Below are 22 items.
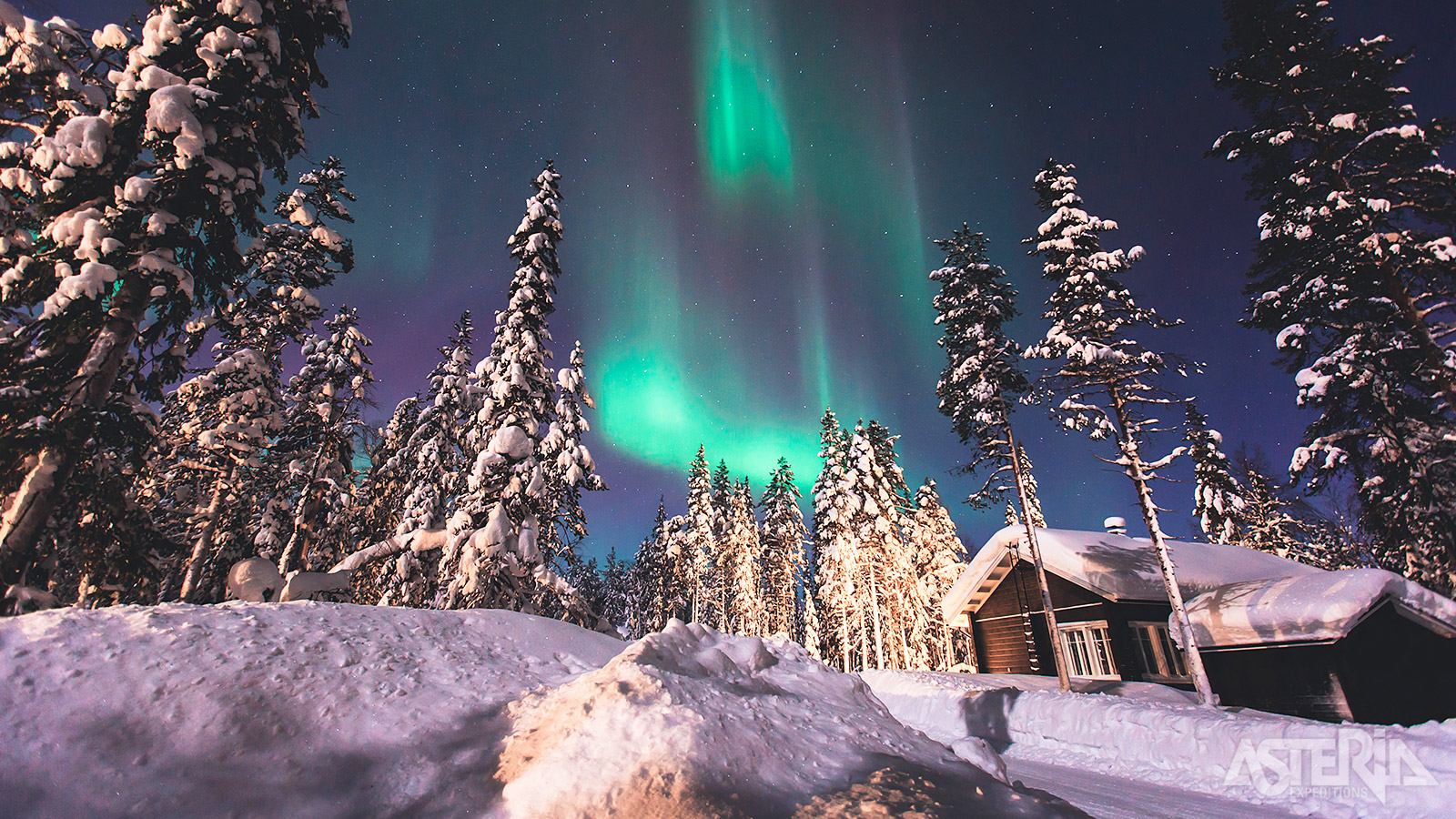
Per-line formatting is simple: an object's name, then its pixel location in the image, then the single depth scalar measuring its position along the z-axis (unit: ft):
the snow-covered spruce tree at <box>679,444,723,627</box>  139.33
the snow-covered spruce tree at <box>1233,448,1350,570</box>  92.94
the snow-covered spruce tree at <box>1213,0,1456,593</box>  39.99
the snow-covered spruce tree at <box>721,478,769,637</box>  133.90
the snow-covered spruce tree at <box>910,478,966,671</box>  112.57
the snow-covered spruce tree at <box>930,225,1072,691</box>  61.57
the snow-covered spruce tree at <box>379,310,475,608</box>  44.47
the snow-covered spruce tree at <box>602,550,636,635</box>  195.00
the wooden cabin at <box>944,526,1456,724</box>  42.60
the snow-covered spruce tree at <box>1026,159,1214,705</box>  48.91
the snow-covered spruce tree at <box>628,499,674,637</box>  152.46
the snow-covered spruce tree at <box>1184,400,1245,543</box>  96.07
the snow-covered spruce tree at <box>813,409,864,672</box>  94.48
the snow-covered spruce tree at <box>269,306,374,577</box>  55.93
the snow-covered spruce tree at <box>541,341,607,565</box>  49.39
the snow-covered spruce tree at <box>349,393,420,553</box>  67.00
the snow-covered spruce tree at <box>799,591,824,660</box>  150.71
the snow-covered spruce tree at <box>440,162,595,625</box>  40.86
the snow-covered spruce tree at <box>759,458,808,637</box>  155.84
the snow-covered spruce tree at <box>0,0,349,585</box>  20.48
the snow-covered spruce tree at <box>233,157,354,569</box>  50.90
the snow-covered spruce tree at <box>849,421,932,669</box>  90.17
